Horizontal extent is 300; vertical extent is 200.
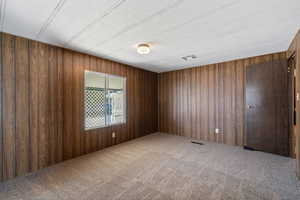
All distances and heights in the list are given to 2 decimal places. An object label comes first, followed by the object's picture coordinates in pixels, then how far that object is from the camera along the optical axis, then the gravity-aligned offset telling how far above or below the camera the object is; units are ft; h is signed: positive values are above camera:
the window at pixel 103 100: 10.38 +0.03
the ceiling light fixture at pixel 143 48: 8.48 +3.32
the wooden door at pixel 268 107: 9.30 -0.61
